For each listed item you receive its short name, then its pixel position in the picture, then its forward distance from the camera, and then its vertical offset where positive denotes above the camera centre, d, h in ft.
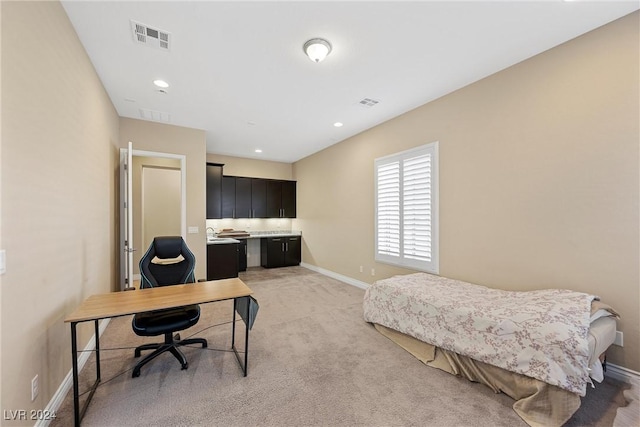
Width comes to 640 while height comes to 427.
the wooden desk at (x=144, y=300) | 5.46 -2.24
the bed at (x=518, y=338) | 5.48 -3.27
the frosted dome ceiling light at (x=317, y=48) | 7.62 +5.09
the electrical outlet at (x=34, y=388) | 5.08 -3.53
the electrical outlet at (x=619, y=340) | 6.84 -3.47
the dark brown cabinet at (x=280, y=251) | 21.76 -3.29
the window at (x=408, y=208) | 11.68 +0.25
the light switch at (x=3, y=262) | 4.18 -0.78
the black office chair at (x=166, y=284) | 7.16 -2.44
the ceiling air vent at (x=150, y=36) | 7.14 +5.26
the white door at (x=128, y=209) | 10.46 +0.28
